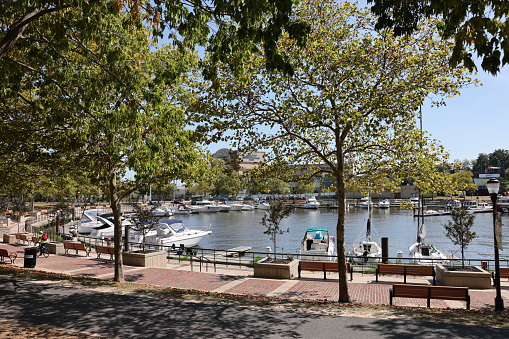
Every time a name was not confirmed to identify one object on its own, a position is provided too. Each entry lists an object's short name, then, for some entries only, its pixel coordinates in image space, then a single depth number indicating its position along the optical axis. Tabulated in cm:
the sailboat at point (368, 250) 2742
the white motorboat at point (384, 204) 9765
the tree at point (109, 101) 1059
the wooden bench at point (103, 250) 2270
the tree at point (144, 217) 2397
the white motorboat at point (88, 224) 4605
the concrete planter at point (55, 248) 2549
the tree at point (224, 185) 12342
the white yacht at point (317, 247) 2562
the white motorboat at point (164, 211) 8162
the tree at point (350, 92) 1241
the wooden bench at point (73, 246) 2400
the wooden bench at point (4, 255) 2044
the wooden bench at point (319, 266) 1766
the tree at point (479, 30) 656
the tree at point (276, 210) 2336
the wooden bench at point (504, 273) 1630
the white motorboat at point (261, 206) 10825
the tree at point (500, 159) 15862
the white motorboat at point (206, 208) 9446
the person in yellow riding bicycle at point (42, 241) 2360
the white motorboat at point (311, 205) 10236
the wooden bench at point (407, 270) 1684
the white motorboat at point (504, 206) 8068
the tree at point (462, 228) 2116
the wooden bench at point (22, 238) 2907
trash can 1908
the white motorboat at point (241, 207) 9989
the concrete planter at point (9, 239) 3020
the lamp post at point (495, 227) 1211
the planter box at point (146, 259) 2041
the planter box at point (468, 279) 1556
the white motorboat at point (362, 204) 10115
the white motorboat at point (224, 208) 9881
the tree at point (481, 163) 16624
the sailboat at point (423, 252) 2729
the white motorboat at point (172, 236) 3468
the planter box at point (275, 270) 1761
